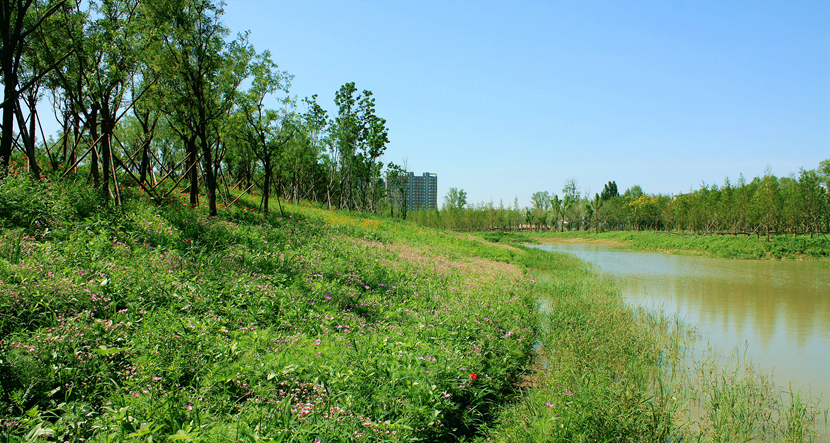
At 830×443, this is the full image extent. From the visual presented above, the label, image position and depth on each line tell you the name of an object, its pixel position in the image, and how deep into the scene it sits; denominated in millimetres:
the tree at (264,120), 13461
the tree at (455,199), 68500
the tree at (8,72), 7211
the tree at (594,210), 63225
